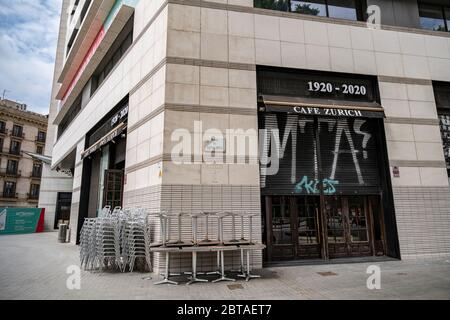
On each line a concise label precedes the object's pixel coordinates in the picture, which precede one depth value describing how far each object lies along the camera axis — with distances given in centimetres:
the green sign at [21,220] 2305
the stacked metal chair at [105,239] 748
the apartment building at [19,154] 4362
